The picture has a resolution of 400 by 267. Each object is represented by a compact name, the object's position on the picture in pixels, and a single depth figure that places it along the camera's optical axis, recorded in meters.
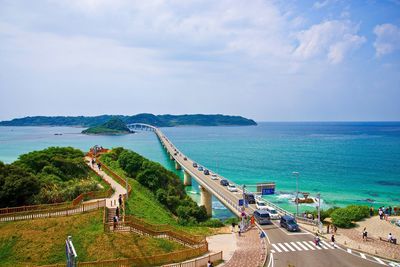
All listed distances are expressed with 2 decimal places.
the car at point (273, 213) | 36.03
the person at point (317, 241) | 27.19
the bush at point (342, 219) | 32.47
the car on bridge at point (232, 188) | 55.34
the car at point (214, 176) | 68.25
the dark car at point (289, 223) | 31.42
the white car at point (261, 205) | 40.16
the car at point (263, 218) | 34.09
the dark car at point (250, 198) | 44.78
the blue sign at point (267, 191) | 40.46
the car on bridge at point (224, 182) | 61.02
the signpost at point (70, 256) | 12.37
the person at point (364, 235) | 28.80
